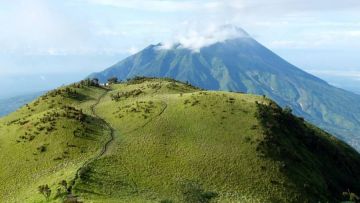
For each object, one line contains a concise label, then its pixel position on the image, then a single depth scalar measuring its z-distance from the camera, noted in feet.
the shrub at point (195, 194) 231.50
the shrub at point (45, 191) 214.53
